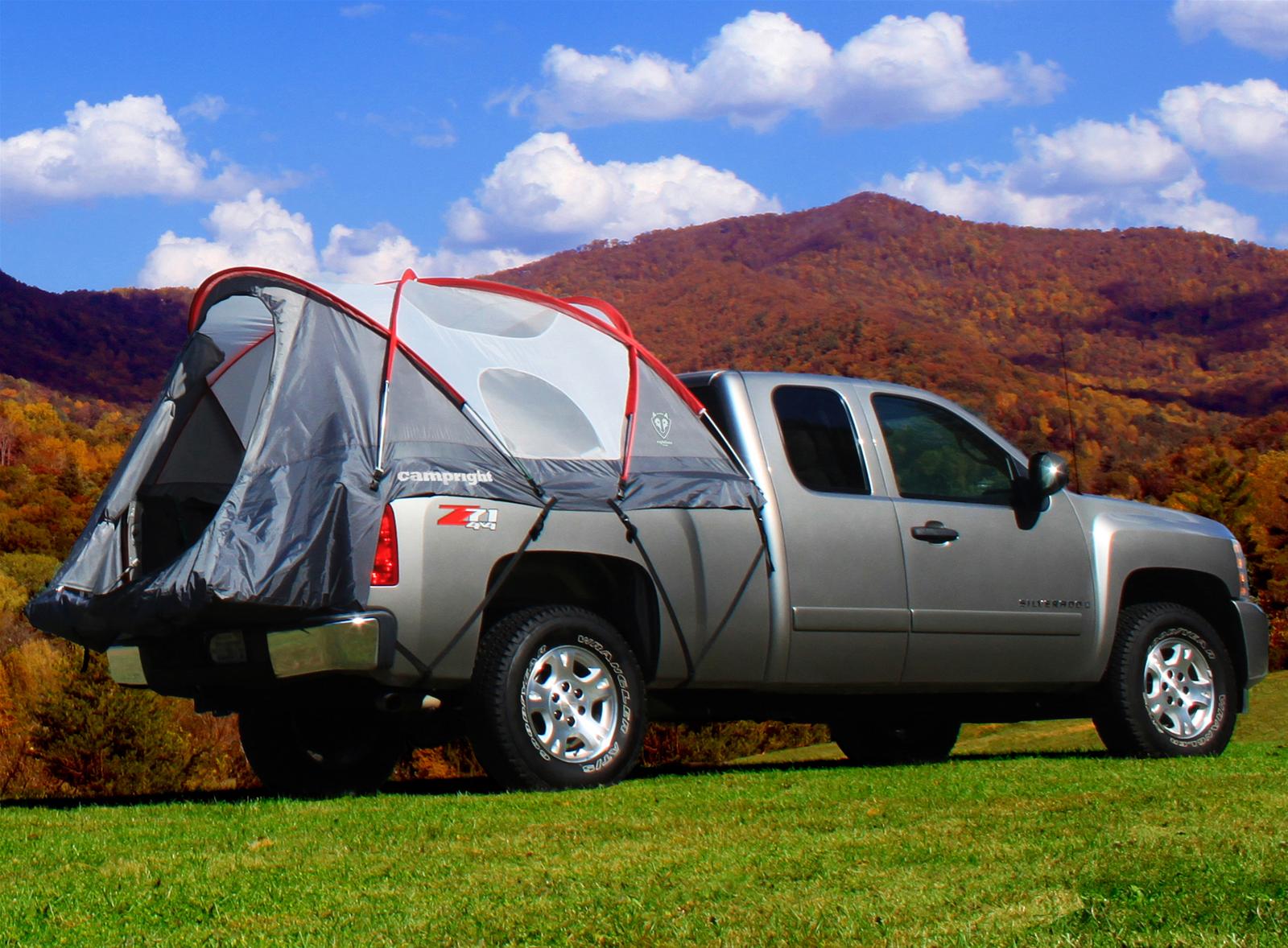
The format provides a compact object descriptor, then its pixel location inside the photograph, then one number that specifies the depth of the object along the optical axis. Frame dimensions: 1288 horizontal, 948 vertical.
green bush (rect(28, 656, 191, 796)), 31.98
